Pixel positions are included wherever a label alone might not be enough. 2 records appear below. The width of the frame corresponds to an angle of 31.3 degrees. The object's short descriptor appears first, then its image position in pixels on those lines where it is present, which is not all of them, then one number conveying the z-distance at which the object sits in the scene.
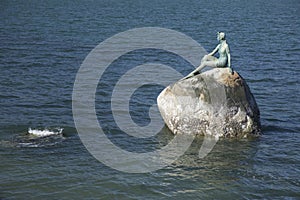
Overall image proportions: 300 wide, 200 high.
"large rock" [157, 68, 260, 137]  23.56
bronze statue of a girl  23.94
